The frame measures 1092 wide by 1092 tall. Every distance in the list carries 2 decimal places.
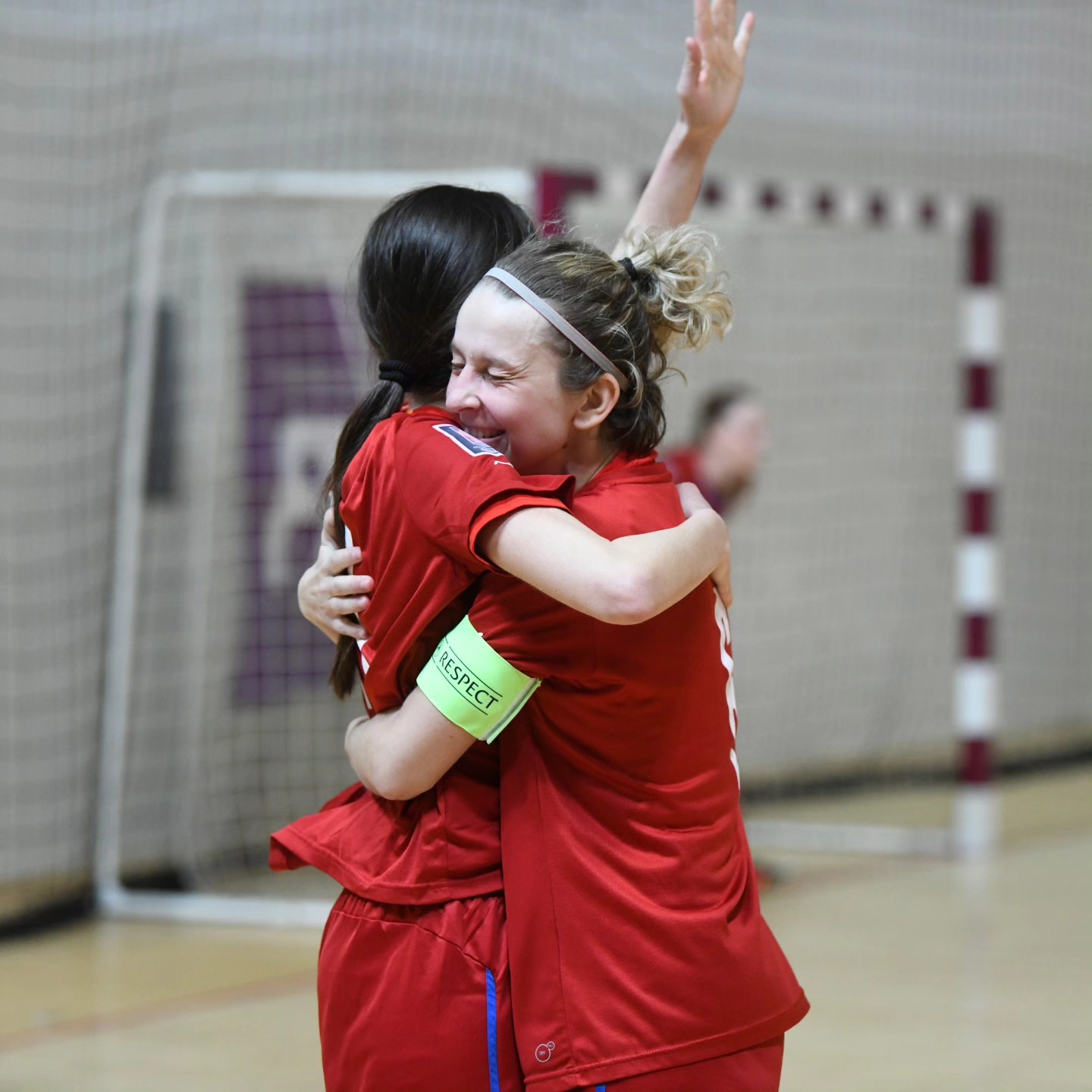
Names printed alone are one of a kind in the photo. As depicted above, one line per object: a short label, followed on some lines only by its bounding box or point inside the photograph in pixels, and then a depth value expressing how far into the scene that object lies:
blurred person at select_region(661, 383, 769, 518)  10.17
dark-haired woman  2.91
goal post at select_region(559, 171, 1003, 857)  10.70
